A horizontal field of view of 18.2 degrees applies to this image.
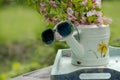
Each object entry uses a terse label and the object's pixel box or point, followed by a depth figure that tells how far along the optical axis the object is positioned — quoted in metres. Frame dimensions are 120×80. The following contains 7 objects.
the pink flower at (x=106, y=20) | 1.58
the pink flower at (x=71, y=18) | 1.55
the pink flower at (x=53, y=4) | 1.56
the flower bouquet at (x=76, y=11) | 1.54
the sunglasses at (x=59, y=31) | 1.46
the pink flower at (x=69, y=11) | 1.54
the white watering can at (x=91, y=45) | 1.54
